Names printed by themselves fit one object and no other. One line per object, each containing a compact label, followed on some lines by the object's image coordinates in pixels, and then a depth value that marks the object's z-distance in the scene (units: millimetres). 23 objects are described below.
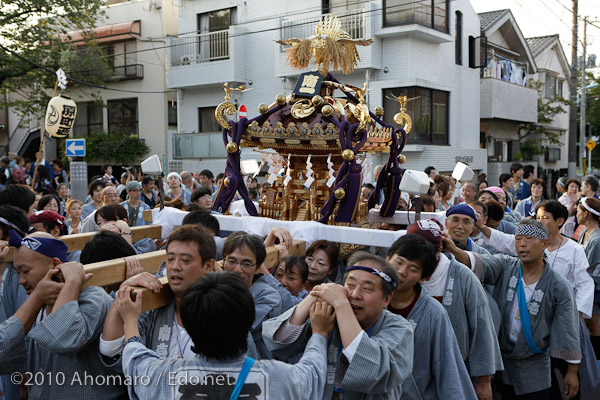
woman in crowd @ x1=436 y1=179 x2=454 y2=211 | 7840
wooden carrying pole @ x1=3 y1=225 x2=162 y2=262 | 3239
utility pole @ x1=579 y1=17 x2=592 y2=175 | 21656
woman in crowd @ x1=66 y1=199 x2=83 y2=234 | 6797
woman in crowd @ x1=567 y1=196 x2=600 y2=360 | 5273
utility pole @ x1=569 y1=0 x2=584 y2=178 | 16375
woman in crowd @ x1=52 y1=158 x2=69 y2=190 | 14055
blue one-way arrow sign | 10797
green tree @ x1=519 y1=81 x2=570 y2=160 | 22578
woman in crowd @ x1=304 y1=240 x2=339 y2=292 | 3920
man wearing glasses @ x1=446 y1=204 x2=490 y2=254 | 4066
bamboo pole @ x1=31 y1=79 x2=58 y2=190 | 10194
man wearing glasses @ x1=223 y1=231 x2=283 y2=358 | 2822
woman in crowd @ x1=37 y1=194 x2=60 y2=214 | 6355
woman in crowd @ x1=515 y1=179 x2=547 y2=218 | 8656
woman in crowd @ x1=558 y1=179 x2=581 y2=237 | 8938
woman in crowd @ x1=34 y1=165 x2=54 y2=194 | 10146
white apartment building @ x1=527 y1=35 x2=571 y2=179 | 24953
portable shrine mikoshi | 4738
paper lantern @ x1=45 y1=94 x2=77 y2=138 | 10906
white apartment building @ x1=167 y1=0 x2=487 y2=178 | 15656
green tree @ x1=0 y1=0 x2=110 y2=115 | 15406
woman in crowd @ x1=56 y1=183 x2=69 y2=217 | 9445
